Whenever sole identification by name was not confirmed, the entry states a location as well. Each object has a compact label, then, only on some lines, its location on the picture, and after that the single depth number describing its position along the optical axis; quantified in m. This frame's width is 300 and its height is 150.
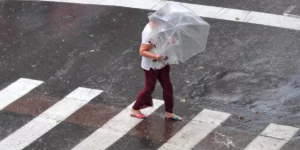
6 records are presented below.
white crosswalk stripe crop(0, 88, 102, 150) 20.30
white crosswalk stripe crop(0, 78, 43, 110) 22.78
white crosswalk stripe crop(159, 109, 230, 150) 19.64
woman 19.67
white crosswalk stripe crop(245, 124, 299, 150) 19.34
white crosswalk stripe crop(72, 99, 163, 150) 19.89
